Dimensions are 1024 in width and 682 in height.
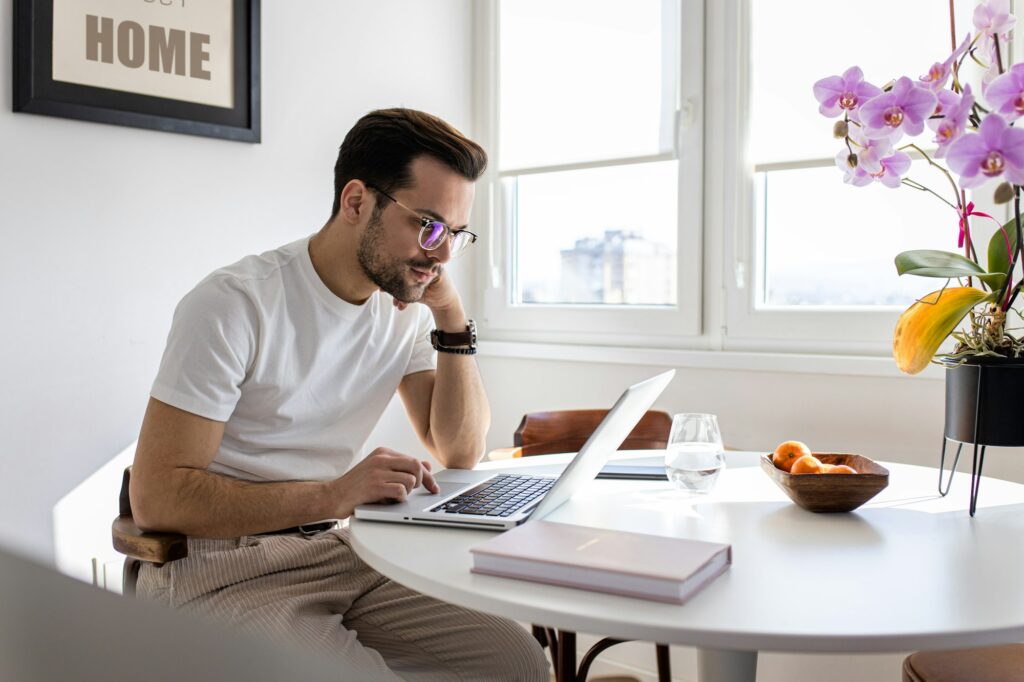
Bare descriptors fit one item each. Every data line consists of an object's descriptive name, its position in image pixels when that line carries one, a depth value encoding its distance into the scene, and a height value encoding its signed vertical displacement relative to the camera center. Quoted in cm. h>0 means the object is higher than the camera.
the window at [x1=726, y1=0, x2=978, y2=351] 234 +31
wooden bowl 129 -24
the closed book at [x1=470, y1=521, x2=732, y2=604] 95 -26
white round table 88 -29
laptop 126 -27
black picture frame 210 +55
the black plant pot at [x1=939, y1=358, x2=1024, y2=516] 133 -12
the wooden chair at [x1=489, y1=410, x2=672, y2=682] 233 -30
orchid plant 115 +23
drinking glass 142 -20
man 142 -17
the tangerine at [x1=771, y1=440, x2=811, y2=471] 141 -20
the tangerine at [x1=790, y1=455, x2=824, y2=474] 133 -21
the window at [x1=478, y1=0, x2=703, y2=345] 276 +50
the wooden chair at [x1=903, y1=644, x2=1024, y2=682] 146 -56
